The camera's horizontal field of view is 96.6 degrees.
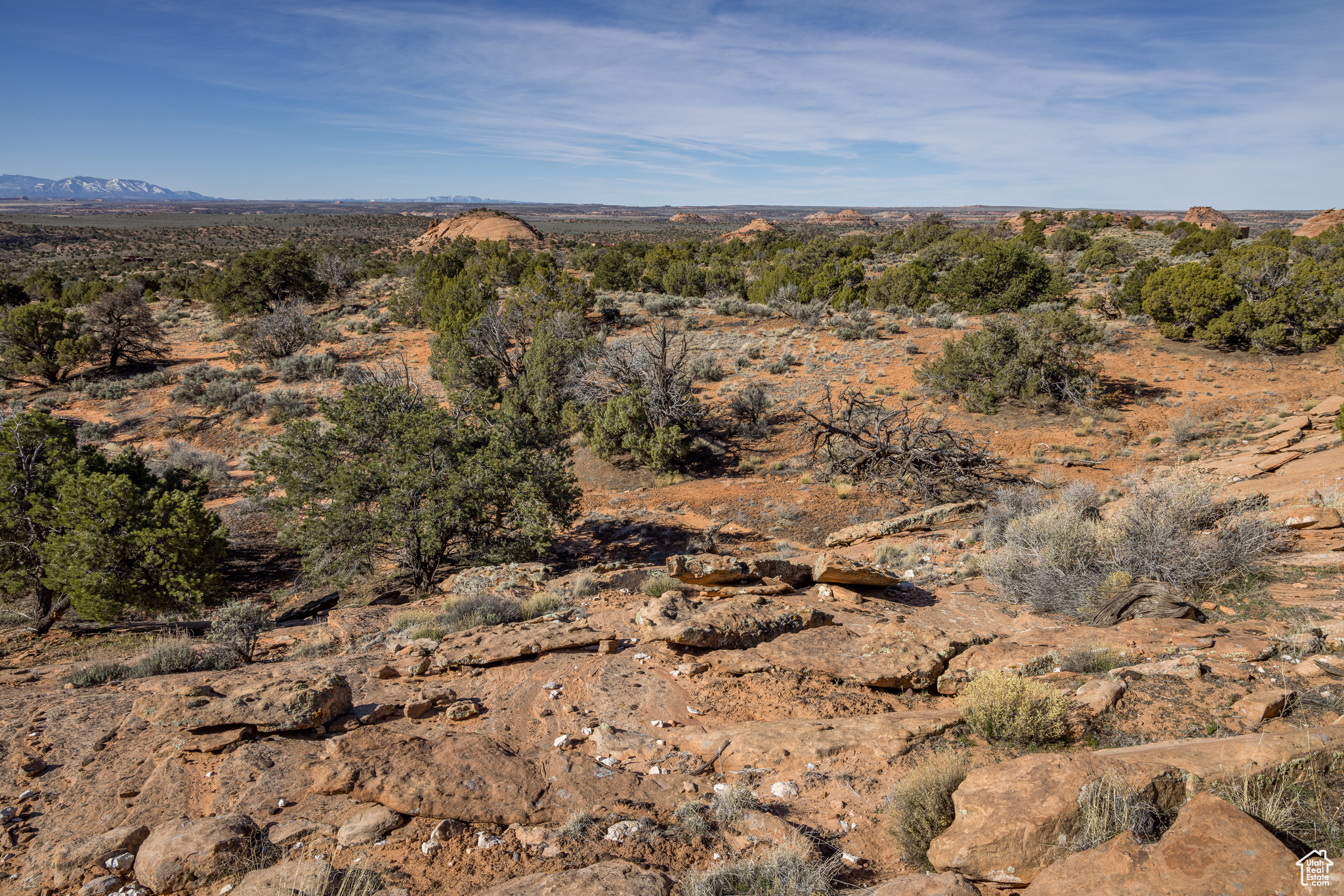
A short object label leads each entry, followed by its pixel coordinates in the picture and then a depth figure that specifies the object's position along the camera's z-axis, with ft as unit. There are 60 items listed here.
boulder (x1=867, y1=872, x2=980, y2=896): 8.93
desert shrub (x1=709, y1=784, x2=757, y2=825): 12.20
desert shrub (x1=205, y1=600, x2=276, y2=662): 22.33
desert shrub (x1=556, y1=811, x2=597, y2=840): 11.59
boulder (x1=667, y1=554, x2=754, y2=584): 24.22
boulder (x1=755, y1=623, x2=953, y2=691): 17.69
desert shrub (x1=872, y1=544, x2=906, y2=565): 31.07
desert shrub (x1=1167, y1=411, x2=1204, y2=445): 45.73
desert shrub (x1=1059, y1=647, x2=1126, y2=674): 16.75
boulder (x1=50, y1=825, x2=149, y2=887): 10.70
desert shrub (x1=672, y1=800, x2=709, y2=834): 11.85
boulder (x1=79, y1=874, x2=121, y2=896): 10.44
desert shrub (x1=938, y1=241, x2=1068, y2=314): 79.66
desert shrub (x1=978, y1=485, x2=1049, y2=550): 30.81
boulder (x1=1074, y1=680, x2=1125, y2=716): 14.28
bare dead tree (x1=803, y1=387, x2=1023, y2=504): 41.06
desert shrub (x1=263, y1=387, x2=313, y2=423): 63.52
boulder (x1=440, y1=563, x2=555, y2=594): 28.55
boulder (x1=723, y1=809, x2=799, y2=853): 11.55
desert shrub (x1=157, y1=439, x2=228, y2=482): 50.96
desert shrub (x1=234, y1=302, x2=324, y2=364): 79.25
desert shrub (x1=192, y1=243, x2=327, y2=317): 96.37
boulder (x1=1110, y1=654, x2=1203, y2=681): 15.20
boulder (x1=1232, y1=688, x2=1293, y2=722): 13.04
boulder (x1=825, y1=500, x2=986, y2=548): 35.27
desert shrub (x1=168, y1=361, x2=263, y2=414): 65.72
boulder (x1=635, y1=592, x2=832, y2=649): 19.49
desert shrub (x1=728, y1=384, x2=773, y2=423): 55.11
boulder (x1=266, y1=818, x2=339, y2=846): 11.37
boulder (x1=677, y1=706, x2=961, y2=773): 14.08
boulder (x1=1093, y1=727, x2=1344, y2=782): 10.28
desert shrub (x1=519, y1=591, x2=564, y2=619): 24.80
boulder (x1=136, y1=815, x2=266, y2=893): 10.46
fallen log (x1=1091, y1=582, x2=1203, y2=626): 19.80
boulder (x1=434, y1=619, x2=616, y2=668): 19.63
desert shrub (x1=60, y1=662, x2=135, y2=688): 18.66
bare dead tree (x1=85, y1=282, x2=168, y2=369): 76.13
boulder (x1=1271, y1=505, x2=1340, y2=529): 24.23
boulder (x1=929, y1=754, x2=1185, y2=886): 9.89
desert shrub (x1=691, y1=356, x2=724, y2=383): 64.64
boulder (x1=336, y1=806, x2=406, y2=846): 11.41
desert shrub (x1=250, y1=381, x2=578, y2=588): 30.58
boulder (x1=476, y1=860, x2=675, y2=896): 9.70
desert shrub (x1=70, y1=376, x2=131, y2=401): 69.41
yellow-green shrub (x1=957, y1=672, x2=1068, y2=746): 13.55
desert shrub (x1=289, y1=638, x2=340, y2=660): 22.70
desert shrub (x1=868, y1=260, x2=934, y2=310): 90.07
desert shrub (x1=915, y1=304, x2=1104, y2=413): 52.70
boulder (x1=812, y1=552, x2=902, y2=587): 25.25
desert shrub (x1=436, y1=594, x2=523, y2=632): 23.48
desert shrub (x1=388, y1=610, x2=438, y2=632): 24.58
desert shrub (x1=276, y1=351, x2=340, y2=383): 73.46
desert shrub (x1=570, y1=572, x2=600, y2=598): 26.94
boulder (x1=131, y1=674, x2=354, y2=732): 14.70
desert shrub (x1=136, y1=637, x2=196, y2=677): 20.12
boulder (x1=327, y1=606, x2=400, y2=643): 24.58
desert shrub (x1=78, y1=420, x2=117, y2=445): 58.39
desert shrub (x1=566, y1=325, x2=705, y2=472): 49.03
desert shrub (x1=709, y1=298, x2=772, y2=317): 89.10
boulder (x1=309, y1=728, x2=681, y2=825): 12.40
